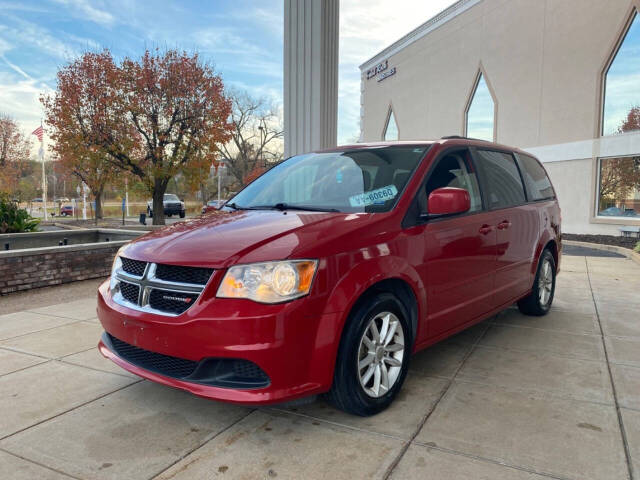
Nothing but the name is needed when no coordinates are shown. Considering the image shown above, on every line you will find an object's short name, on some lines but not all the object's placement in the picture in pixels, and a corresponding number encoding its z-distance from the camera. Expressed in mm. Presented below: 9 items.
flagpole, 34344
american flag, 27331
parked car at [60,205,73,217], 48531
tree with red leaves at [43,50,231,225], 19578
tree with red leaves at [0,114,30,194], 38312
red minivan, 2592
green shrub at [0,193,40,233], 10172
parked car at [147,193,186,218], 35928
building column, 7551
